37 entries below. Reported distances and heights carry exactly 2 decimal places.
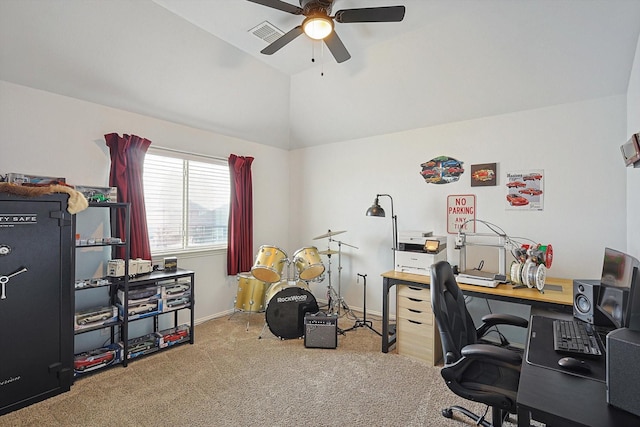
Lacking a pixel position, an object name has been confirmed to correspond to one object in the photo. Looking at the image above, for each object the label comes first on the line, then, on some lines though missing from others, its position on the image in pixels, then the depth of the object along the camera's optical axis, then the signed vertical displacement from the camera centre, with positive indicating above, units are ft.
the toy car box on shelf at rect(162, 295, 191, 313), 10.37 -2.89
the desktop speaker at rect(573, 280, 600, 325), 6.27 -1.68
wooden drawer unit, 9.45 -3.37
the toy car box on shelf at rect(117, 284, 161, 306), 9.62 -2.42
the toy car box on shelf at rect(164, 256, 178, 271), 10.85 -1.64
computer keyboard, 4.66 -1.98
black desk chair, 5.13 -2.44
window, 11.71 +0.57
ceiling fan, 6.71 +4.30
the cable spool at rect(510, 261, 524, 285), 8.38 -1.52
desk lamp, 11.41 +0.03
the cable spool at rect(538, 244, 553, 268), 8.57 -1.08
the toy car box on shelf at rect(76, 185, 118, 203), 9.08 +0.63
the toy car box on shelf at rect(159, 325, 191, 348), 10.25 -3.95
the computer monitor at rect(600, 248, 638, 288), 5.19 -0.96
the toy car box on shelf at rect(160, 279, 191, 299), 10.40 -2.43
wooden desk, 7.48 -2.00
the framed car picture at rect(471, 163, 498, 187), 11.00 +1.39
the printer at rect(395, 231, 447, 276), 10.25 -1.19
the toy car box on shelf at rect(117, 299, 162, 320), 9.55 -2.87
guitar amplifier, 10.53 -3.85
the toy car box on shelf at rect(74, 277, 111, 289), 8.66 -1.87
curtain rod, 11.45 +2.41
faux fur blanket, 7.16 +0.56
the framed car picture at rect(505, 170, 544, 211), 10.25 +0.79
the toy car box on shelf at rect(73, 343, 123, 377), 8.54 -3.94
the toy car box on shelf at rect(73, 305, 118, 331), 8.62 -2.82
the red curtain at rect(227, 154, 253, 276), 13.75 -0.13
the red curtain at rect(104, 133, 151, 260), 10.17 +1.13
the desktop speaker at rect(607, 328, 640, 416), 3.13 -1.56
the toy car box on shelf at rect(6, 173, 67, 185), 7.98 +0.93
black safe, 7.12 -1.97
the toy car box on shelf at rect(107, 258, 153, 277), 9.37 -1.57
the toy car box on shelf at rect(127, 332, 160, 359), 9.60 -3.98
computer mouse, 4.07 -1.92
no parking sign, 11.46 +0.06
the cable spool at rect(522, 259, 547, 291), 8.09 -1.52
